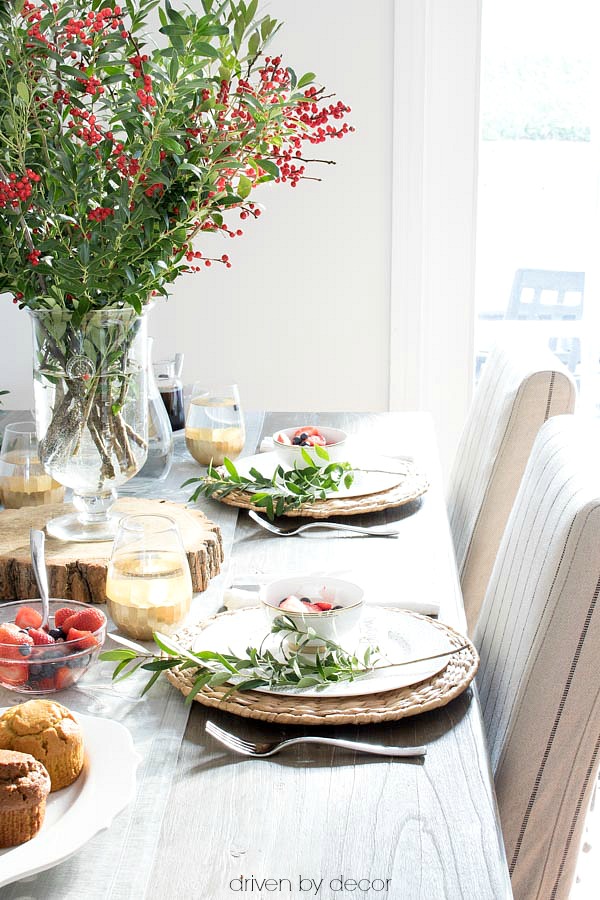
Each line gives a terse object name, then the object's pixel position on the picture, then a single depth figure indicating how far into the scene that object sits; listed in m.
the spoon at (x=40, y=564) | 1.04
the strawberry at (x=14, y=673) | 0.96
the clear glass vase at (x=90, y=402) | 1.28
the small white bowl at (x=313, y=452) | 1.66
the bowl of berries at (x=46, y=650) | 0.96
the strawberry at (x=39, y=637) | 0.98
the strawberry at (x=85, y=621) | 1.01
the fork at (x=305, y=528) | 1.47
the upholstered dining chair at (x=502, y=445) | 1.71
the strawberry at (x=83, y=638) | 0.98
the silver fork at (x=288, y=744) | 0.88
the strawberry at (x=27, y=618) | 1.01
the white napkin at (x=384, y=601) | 1.17
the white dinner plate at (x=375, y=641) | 0.95
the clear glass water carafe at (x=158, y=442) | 1.55
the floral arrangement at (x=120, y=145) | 1.16
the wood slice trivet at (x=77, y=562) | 1.24
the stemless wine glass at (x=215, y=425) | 1.76
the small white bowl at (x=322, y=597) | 0.97
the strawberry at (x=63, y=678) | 0.98
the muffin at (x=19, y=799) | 0.73
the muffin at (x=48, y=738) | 0.80
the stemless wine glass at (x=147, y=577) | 1.06
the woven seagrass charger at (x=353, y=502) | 1.53
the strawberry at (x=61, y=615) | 1.03
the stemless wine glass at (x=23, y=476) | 1.52
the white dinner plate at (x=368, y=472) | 1.62
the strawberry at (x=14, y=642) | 0.96
